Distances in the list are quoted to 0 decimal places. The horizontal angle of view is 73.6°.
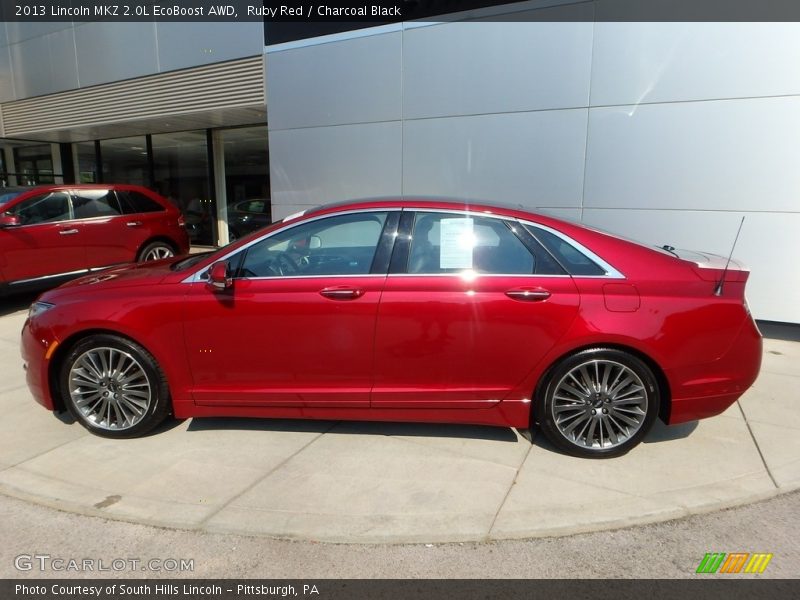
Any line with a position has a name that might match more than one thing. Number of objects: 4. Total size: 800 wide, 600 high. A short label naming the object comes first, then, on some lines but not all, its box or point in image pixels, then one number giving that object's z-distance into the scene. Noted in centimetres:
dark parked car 1251
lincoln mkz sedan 329
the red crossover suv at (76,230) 709
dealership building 615
